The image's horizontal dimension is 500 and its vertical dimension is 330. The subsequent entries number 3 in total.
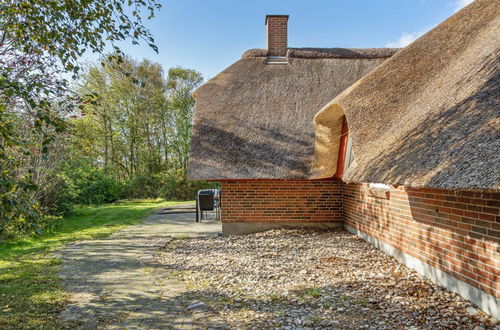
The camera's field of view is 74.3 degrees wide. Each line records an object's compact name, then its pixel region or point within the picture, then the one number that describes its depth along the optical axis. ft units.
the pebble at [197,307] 13.46
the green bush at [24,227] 28.04
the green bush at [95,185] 49.55
